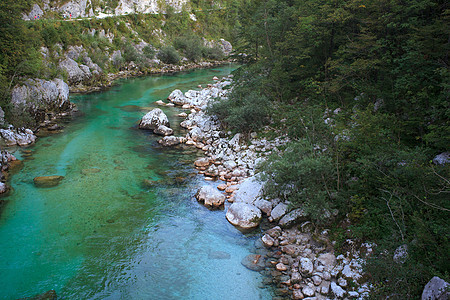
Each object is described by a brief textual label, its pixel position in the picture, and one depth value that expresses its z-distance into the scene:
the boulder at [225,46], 74.07
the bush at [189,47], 57.06
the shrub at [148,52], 48.32
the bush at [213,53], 61.62
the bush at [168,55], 51.09
